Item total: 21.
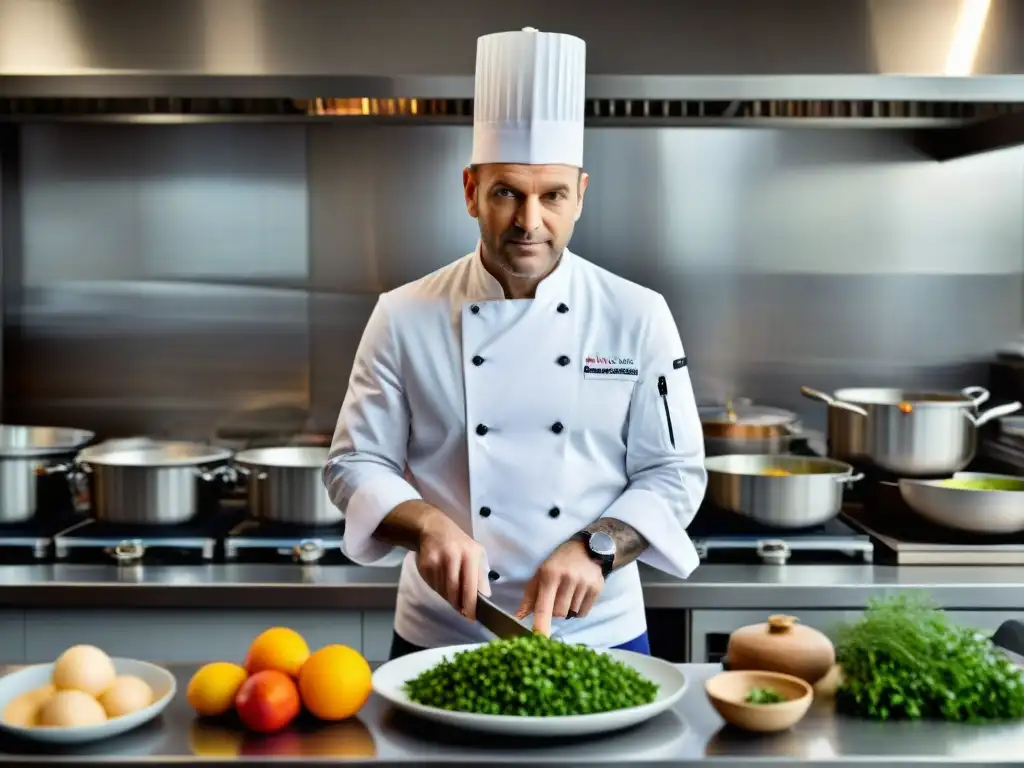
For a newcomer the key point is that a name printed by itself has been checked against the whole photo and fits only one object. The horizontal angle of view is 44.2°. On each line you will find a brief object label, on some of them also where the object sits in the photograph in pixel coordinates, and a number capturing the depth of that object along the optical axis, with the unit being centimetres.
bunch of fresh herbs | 154
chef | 204
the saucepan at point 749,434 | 319
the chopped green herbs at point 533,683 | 143
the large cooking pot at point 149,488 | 281
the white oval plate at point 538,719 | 142
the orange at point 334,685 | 151
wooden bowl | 149
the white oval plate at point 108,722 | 144
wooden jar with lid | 164
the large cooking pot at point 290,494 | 281
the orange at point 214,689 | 154
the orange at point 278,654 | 156
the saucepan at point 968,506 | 273
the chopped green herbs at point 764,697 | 153
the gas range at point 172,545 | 276
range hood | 310
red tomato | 150
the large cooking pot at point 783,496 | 276
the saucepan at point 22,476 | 287
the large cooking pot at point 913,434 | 301
